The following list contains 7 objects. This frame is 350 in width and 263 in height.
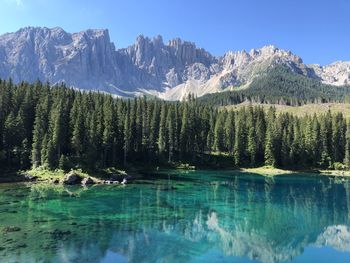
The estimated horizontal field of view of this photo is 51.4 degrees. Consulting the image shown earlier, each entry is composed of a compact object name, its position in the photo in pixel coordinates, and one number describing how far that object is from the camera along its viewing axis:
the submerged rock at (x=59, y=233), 40.72
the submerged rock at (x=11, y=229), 41.88
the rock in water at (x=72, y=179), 81.94
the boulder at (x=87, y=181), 82.94
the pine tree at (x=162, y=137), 129.75
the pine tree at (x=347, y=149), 131.38
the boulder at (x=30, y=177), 83.88
